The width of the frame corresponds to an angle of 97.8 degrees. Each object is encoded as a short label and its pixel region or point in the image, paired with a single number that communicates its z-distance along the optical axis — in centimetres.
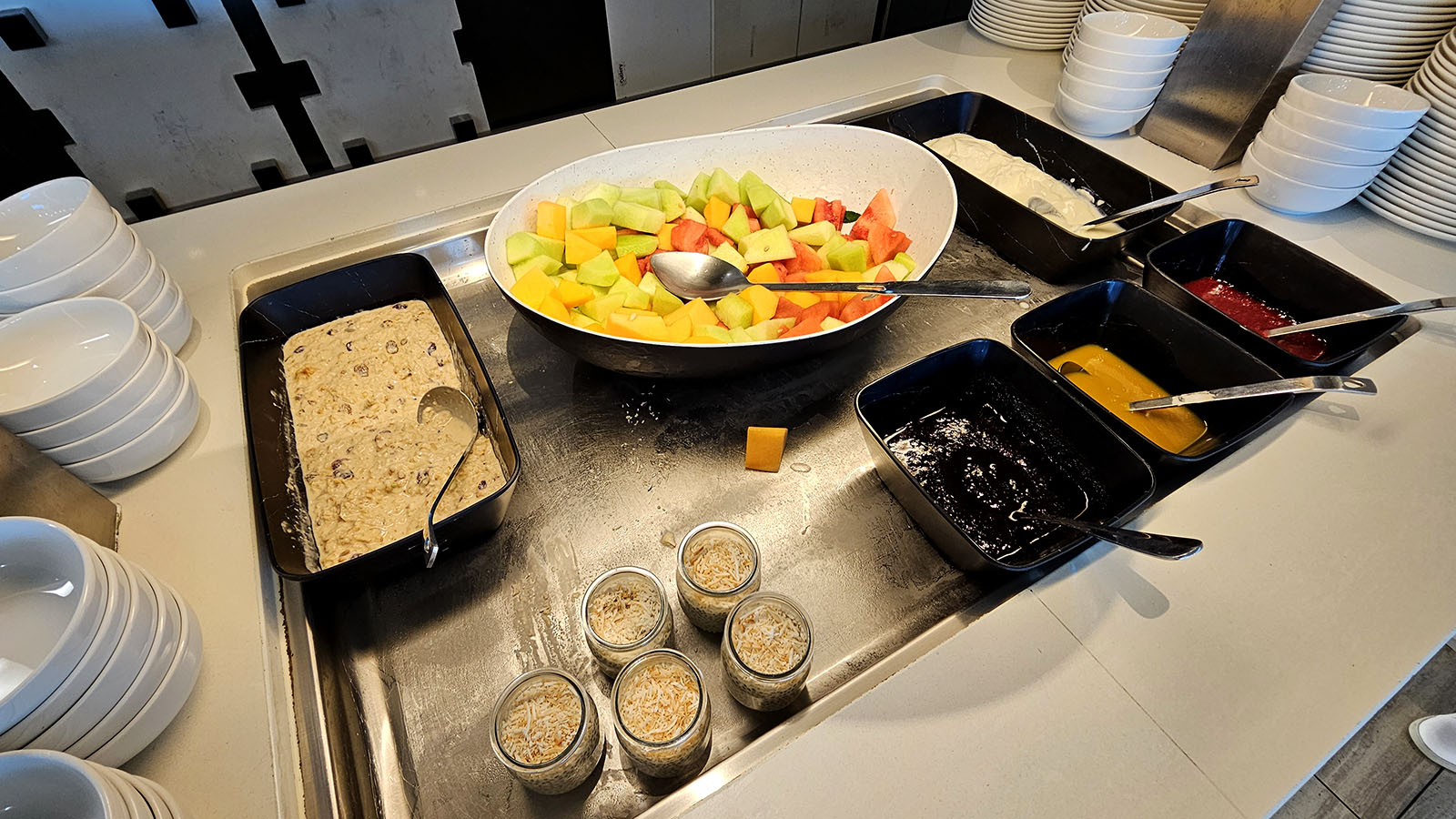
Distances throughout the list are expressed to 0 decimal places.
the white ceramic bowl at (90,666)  52
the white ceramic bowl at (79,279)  88
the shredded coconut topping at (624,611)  75
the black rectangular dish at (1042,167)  123
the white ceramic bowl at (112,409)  77
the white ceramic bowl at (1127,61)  143
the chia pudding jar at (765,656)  70
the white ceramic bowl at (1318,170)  124
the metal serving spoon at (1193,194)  121
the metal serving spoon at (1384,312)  102
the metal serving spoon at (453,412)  94
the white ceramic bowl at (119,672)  55
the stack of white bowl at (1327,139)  117
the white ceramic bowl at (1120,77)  145
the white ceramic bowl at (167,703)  61
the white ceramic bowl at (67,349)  83
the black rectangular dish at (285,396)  80
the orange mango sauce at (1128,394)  99
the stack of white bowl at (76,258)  87
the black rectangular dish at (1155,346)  97
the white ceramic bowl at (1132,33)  141
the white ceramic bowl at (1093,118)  152
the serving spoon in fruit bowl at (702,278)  107
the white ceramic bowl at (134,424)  80
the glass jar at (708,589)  76
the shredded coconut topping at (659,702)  67
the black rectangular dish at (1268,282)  105
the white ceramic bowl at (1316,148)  121
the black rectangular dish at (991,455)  86
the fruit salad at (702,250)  104
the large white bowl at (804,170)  115
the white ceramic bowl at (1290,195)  128
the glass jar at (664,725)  65
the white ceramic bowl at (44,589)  57
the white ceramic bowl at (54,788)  47
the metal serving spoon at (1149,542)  70
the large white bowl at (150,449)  83
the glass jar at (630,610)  73
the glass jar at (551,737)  64
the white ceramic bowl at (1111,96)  148
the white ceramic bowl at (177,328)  102
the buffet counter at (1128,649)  66
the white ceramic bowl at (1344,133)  118
